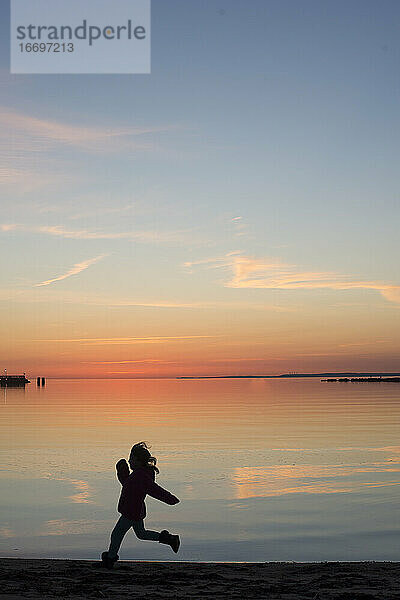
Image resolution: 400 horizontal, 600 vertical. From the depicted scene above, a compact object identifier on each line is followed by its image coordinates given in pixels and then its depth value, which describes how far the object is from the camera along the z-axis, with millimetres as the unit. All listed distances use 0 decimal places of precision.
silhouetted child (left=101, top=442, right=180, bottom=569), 10977
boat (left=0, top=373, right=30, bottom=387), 195750
